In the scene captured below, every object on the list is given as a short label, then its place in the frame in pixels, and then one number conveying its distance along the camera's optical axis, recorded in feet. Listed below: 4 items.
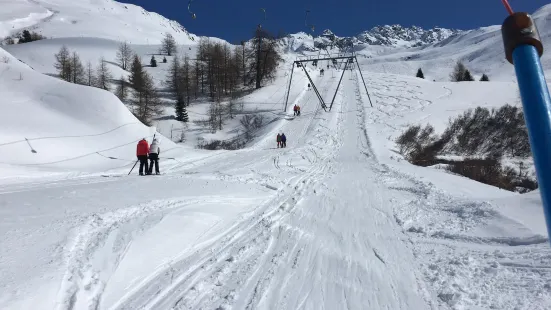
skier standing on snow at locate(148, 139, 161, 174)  42.14
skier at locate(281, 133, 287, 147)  73.82
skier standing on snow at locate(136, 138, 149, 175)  41.29
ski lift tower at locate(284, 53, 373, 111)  100.07
